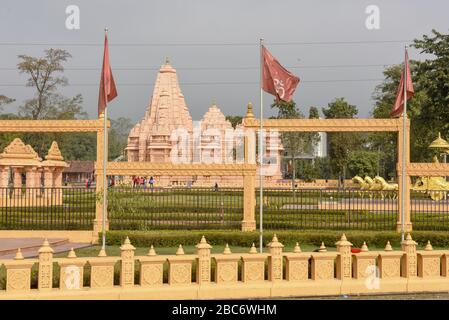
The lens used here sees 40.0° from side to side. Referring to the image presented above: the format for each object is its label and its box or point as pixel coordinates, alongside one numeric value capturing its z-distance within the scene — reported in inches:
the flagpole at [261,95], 563.5
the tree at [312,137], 2228.1
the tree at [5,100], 2042.3
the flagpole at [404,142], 666.6
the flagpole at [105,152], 594.8
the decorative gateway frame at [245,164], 705.6
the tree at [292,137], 1904.5
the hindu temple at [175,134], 2345.0
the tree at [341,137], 2102.6
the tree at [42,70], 1907.0
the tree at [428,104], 1270.9
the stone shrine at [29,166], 1229.7
